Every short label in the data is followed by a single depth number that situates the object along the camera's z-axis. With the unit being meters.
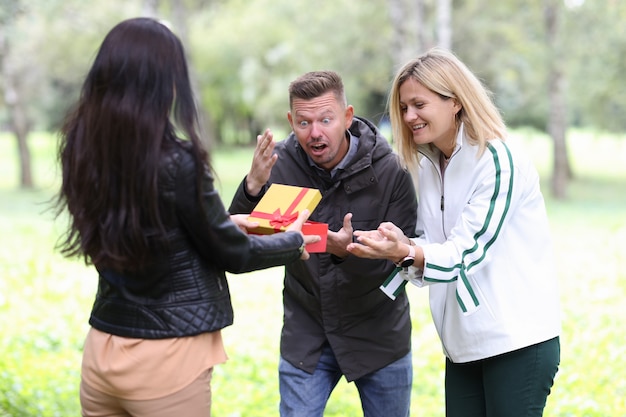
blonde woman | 3.04
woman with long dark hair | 2.46
